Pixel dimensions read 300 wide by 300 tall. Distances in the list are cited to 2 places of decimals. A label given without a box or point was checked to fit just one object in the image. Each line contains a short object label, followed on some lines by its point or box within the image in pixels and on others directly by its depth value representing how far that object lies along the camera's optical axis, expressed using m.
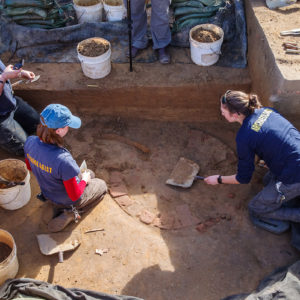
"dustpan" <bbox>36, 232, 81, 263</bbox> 3.99
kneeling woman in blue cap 3.50
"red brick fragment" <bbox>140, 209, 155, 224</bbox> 4.47
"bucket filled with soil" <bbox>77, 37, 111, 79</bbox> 5.22
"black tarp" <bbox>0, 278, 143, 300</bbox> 3.35
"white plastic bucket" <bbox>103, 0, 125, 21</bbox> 6.02
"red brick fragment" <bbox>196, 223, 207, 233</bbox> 4.32
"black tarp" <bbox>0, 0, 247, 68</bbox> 5.75
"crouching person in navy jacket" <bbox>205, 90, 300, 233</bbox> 3.59
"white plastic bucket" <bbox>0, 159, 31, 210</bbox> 4.20
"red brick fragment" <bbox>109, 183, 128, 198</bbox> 4.72
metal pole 4.87
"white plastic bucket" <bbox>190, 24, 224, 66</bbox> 5.26
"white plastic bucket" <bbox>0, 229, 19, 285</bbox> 3.52
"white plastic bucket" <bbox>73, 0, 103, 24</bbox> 6.13
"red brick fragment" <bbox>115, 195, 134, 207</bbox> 4.64
